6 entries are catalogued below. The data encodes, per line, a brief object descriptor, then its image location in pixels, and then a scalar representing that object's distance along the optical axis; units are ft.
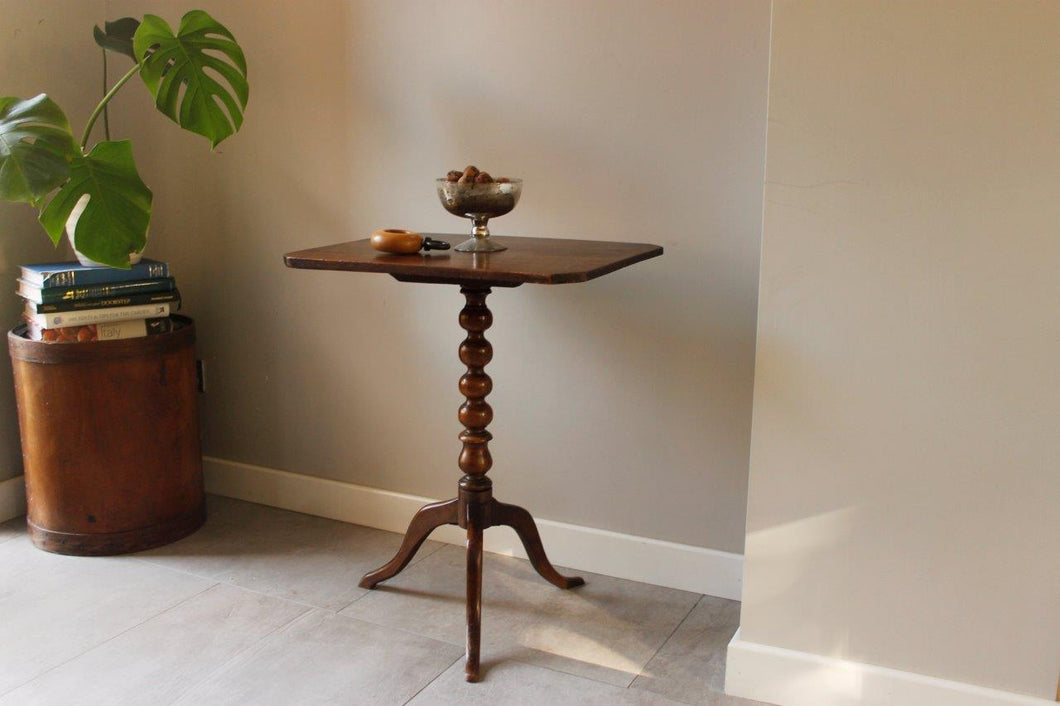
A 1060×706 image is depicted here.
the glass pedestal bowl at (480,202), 6.30
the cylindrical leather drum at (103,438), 7.81
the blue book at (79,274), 7.74
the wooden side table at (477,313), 5.64
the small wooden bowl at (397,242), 6.22
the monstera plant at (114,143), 6.68
